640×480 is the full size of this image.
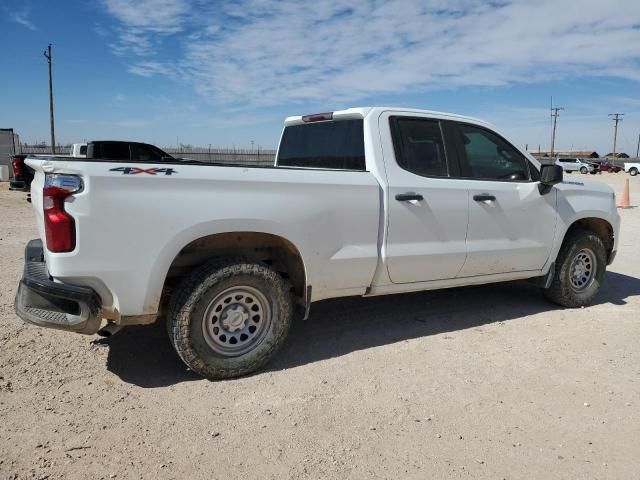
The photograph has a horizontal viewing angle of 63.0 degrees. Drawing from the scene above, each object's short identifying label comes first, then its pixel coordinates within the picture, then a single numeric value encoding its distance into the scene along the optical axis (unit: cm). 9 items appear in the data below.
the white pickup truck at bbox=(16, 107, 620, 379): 316
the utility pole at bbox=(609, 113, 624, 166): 8831
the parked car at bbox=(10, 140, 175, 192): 1122
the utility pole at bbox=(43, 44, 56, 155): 3488
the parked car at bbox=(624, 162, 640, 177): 5106
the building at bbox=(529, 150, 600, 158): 9144
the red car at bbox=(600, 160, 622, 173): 5765
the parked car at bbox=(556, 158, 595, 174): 5481
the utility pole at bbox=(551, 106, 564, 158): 7700
